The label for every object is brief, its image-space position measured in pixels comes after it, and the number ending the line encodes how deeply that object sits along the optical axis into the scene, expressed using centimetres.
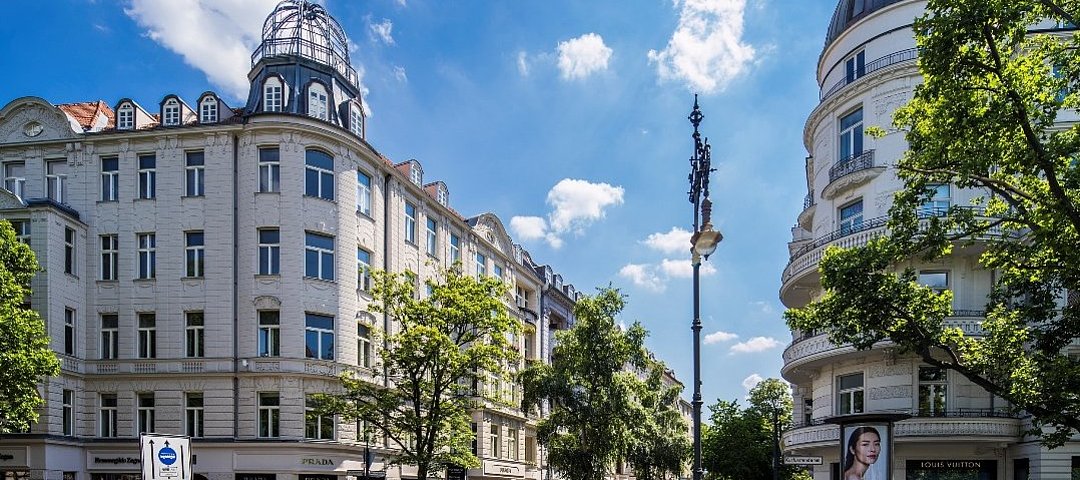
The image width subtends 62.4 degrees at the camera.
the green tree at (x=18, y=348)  2523
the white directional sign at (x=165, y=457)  1603
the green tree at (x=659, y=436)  3855
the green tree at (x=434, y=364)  2947
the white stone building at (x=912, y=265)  2783
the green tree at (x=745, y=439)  6362
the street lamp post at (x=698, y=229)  1385
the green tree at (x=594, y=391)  3622
